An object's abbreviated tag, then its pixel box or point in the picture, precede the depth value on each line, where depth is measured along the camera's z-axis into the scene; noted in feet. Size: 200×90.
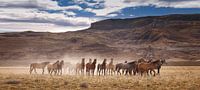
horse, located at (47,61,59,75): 152.76
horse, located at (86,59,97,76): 147.41
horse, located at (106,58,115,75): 162.40
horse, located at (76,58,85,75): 158.22
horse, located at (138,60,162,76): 130.11
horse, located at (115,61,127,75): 154.04
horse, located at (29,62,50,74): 164.18
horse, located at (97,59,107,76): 152.07
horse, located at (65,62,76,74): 179.66
